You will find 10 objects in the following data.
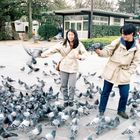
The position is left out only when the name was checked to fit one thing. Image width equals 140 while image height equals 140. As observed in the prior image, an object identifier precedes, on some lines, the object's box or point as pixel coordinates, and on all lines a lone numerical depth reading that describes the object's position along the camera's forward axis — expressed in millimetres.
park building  17417
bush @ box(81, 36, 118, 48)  10824
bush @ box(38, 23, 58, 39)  17617
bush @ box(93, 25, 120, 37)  17220
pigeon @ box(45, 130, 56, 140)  2436
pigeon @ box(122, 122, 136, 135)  2655
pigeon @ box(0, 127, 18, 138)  2522
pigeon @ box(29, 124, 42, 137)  2494
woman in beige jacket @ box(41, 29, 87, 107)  3328
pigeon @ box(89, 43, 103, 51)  2924
